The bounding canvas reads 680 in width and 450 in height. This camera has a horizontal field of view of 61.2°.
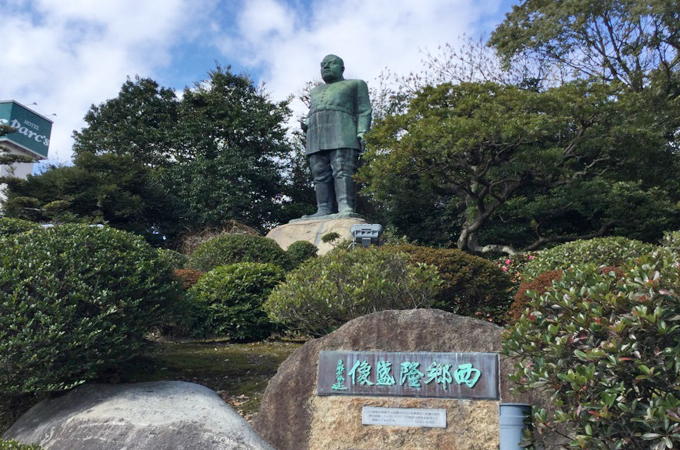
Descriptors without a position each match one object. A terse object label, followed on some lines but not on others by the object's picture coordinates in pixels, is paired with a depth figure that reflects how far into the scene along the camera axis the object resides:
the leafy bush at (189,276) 7.97
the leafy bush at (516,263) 8.95
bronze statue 12.37
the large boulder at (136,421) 3.51
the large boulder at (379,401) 3.55
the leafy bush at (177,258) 9.92
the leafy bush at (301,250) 10.44
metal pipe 3.07
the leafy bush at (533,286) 5.41
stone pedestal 11.70
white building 21.03
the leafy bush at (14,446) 3.26
